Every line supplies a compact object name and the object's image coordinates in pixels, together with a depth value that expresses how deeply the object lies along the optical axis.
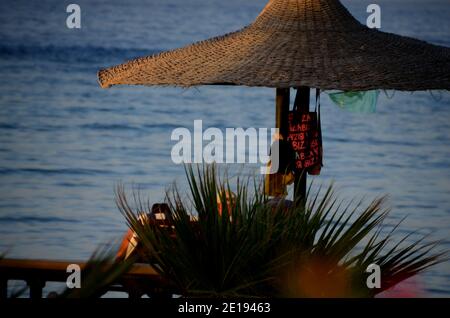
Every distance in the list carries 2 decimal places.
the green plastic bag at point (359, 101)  14.85
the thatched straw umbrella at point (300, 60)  11.67
